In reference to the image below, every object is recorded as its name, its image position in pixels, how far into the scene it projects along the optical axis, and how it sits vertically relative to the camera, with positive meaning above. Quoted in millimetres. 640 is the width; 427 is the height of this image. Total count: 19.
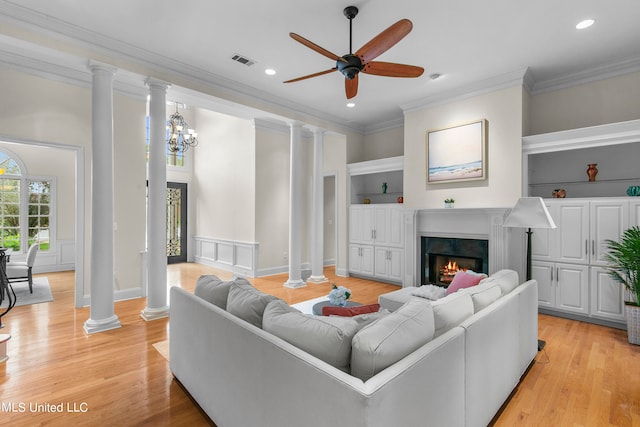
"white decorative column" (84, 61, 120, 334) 3586 +154
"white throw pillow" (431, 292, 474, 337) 1772 -586
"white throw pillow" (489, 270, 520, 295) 2557 -576
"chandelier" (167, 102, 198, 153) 6039 +1593
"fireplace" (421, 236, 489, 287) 4812 -731
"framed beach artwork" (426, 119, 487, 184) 4758 +934
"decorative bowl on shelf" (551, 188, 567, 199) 4258 +246
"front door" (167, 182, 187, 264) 8102 -236
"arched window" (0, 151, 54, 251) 6754 +144
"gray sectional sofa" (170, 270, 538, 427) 1213 -697
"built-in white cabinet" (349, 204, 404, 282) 5925 -573
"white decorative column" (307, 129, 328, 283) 6410 +31
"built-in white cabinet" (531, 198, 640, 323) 3705 -569
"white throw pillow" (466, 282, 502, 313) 2146 -588
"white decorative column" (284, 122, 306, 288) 5891 +49
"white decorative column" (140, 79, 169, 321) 4047 +155
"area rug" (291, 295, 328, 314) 3875 -1214
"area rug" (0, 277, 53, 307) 4750 -1322
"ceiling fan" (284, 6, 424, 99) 2479 +1358
